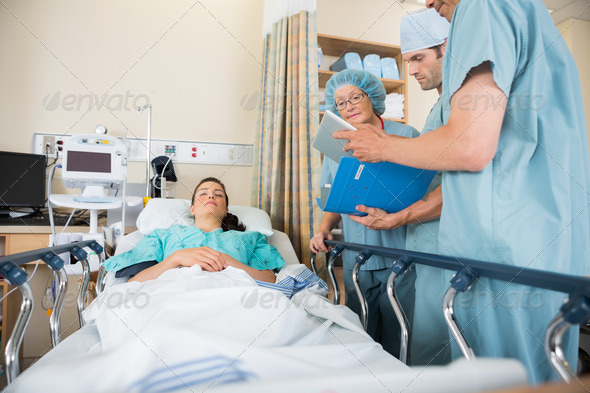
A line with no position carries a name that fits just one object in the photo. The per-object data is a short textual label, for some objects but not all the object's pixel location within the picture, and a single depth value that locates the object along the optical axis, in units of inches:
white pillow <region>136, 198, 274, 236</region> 78.8
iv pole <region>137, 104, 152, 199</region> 97.7
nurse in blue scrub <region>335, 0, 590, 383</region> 34.6
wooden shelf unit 115.3
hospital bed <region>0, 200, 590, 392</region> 19.7
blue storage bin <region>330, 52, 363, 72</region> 113.0
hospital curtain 80.0
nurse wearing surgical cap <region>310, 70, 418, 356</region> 64.7
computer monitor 93.1
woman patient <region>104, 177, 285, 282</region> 58.4
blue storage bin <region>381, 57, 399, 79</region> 119.0
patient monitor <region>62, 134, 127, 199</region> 77.8
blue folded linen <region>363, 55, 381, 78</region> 116.8
